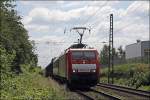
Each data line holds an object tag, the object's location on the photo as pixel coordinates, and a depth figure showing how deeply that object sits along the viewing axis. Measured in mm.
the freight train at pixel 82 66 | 33969
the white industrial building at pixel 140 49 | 84812
